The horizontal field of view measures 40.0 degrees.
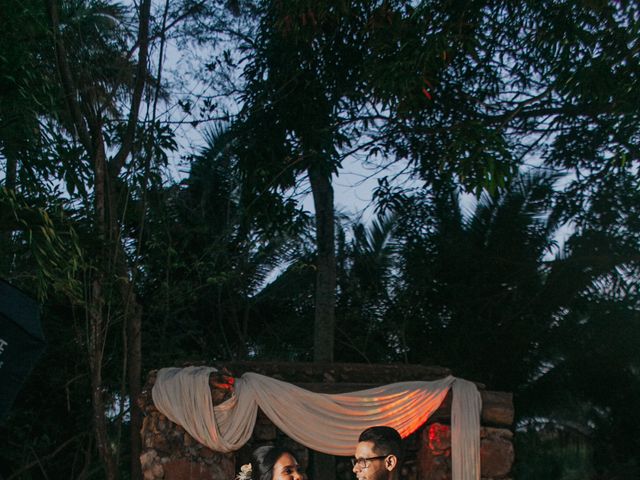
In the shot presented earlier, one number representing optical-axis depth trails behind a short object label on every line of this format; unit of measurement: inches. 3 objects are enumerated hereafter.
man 165.2
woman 163.9
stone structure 282.2
